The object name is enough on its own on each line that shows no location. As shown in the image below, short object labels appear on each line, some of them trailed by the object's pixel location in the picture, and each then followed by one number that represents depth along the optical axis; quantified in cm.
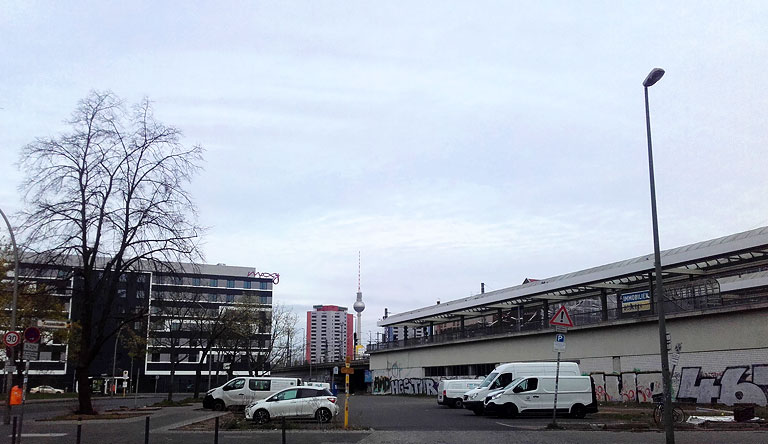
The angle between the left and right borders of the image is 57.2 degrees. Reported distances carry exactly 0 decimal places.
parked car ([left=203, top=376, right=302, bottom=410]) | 3828
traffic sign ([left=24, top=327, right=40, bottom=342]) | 2039
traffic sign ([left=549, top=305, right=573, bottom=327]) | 2166
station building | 3525
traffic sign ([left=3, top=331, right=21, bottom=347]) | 2172
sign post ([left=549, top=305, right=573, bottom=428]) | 2167
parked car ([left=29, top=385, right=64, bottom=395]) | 8362
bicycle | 2391
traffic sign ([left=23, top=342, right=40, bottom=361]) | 2173
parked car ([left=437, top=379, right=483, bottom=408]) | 4191
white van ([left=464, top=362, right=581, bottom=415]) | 3309
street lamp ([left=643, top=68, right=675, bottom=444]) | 1588
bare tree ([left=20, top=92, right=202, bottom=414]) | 2977
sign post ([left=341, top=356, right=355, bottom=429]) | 2359
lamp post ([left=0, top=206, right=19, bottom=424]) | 2520
